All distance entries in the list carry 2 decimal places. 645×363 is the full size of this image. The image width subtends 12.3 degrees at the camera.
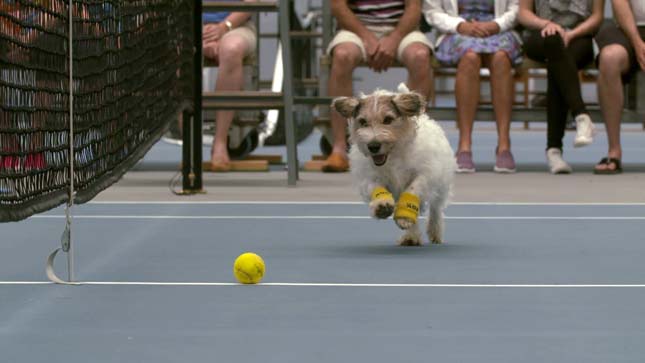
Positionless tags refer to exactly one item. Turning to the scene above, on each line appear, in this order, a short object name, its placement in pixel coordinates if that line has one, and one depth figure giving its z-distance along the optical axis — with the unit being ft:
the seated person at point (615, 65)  67.69
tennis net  29.74
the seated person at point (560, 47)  68.07
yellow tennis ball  31.97
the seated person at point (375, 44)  67.60
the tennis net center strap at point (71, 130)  33.21
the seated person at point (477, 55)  68.96
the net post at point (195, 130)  56.42
